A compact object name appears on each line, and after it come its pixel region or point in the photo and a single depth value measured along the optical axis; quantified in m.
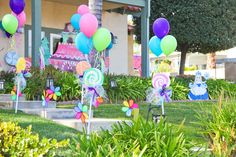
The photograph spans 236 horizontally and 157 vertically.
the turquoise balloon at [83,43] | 8.21
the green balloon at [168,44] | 9.64
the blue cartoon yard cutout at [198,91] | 15.45
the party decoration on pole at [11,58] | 14.59
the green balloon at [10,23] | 11.16
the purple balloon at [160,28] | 9.88
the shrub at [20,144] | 3.90
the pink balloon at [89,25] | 7.95
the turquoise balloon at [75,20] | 10.78
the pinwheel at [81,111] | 6.10
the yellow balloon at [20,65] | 8.71
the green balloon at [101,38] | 7.85
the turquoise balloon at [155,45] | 10.03
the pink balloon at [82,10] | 11.08
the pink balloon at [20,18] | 12.43
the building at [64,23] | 15.94
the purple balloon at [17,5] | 12.05
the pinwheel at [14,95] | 9.27
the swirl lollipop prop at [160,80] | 8.26
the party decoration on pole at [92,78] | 6.57
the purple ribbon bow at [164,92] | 8.12
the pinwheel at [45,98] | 8.39
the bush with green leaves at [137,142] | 3.92
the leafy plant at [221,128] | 4.73
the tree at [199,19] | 21.00
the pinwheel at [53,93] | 8.40
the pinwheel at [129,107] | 6.07
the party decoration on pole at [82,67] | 7.66
